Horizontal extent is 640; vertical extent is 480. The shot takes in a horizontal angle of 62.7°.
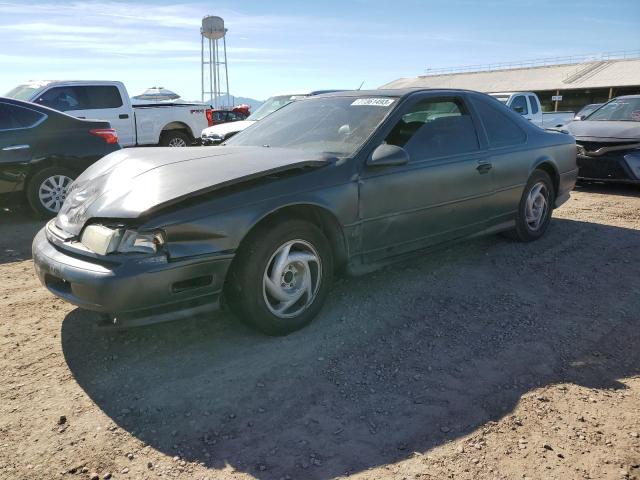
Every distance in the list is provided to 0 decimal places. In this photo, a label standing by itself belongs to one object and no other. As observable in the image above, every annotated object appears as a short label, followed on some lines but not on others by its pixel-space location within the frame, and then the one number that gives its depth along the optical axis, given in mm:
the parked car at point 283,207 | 2803
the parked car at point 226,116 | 20528
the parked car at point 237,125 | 11703
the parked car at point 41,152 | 6297
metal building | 43938
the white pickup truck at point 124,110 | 10367
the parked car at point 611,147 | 7855
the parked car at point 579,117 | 9991
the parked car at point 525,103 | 13235
